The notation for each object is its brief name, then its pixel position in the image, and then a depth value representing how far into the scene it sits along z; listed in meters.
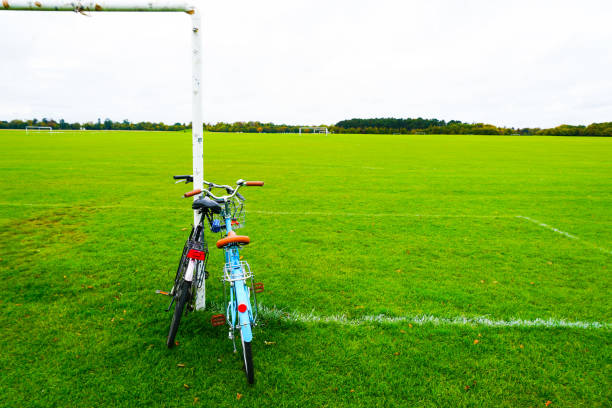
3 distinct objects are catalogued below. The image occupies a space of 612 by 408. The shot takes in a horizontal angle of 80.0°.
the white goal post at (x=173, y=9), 3.44
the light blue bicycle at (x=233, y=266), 2.74
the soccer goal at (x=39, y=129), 76.97
